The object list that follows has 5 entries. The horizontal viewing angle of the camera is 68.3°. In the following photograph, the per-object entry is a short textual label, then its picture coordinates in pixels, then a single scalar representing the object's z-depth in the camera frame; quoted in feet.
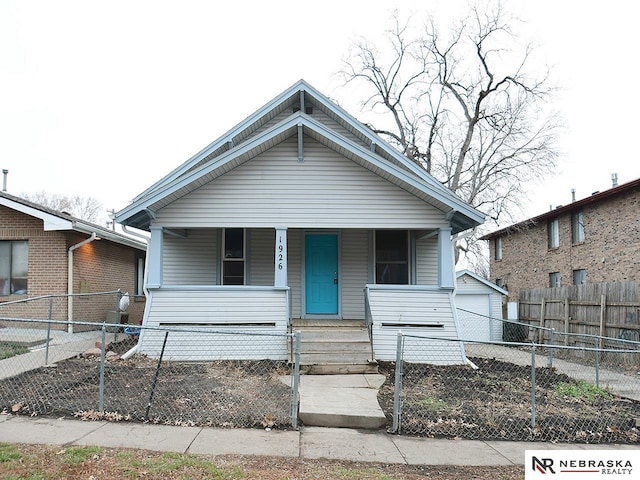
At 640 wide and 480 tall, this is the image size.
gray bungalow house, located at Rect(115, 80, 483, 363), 32.48
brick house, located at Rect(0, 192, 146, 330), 40.40
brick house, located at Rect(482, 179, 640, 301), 51.75
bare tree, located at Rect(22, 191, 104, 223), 166.20
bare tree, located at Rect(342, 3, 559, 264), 89.76
